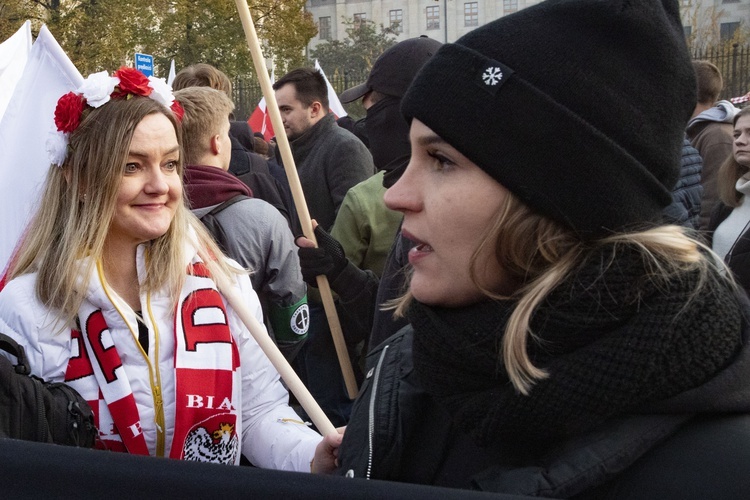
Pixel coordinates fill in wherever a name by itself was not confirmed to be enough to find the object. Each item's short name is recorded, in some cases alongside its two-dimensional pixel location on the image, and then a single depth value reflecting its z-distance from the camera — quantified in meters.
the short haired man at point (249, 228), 3.48
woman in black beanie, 1.16
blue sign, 10.60
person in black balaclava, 3.40
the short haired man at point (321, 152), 5.19
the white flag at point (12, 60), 3.75
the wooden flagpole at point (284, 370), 2.10
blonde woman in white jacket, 2.17
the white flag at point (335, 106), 9.65
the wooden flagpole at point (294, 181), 2.64
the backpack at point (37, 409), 1.88
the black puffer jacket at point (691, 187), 3.97
